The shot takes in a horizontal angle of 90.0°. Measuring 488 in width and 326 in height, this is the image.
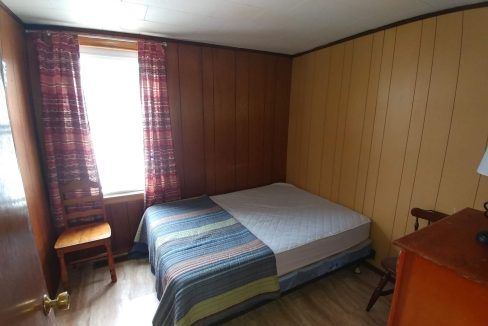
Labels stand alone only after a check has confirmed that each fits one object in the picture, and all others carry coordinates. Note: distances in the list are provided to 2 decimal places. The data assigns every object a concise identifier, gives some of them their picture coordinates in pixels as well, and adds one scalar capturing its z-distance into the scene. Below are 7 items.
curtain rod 2.22
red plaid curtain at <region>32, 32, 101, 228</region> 2.10
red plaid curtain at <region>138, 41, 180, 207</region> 2.45
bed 1.59
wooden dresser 0.95
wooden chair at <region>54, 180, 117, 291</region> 2.10
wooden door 0.59
